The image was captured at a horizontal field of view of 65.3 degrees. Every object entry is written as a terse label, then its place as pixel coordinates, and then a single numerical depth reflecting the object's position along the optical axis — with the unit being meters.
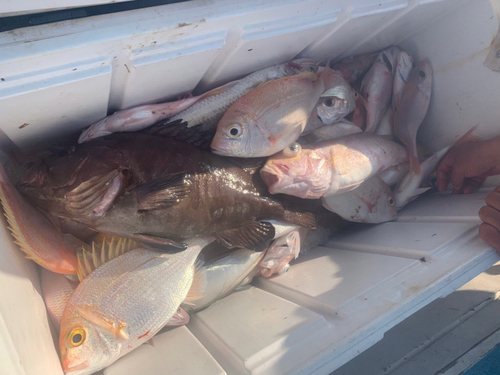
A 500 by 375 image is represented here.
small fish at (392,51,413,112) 0.81
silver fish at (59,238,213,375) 0.55
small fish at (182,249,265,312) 0.68
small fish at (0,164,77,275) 0.55
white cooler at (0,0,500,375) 0.44
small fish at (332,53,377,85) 0.81
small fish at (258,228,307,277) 0.73
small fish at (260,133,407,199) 0.67
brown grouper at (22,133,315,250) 0.56
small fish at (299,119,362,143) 0.77
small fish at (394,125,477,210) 0.81
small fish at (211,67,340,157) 0.63
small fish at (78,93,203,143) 0.60
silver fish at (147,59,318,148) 0.65
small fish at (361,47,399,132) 0.81
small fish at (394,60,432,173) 0.80
